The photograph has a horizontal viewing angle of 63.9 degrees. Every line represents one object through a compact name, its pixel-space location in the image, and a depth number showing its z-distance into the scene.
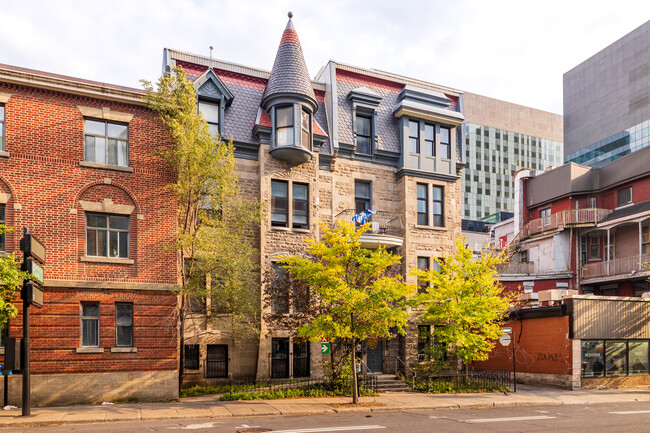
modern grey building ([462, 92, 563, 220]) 113.44
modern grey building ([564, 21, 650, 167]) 68.75
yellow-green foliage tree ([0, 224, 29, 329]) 14.07
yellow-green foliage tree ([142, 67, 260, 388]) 19.28
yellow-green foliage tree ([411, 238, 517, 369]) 21.70
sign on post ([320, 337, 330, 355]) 22.47
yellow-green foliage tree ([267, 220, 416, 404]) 17.78
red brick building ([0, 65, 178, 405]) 17.50
